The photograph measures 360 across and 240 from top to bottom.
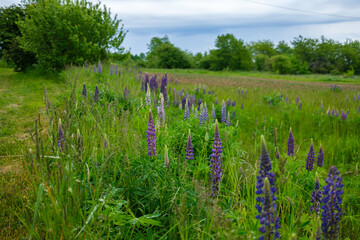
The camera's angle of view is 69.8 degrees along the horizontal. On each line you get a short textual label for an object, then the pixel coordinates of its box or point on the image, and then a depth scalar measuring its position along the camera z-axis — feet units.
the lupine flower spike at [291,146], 10.36
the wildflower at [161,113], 12.46
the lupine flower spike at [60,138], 7.39
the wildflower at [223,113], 15.20
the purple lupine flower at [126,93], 19.24
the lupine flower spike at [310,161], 9.49
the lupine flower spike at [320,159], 9.97
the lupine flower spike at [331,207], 5.02
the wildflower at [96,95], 16.76
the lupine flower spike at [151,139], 8.73
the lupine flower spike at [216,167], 8.02
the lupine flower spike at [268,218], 4.25
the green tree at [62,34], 47.34
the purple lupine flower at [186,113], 14.23
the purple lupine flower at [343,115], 21.79
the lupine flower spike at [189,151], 9.00
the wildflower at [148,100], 15.50
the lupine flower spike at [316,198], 7.49
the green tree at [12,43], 58.13
